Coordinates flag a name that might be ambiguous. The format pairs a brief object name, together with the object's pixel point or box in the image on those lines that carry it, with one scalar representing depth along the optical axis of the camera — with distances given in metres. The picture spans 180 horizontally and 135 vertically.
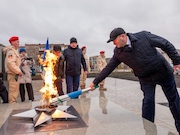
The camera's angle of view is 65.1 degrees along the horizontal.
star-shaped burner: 2.05
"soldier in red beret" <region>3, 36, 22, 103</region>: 3.95
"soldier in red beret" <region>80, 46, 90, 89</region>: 6.43
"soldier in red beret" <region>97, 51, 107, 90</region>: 7.19
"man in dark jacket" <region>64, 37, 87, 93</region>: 4.37
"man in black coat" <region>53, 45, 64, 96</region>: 4.58
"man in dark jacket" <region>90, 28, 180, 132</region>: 2.27
